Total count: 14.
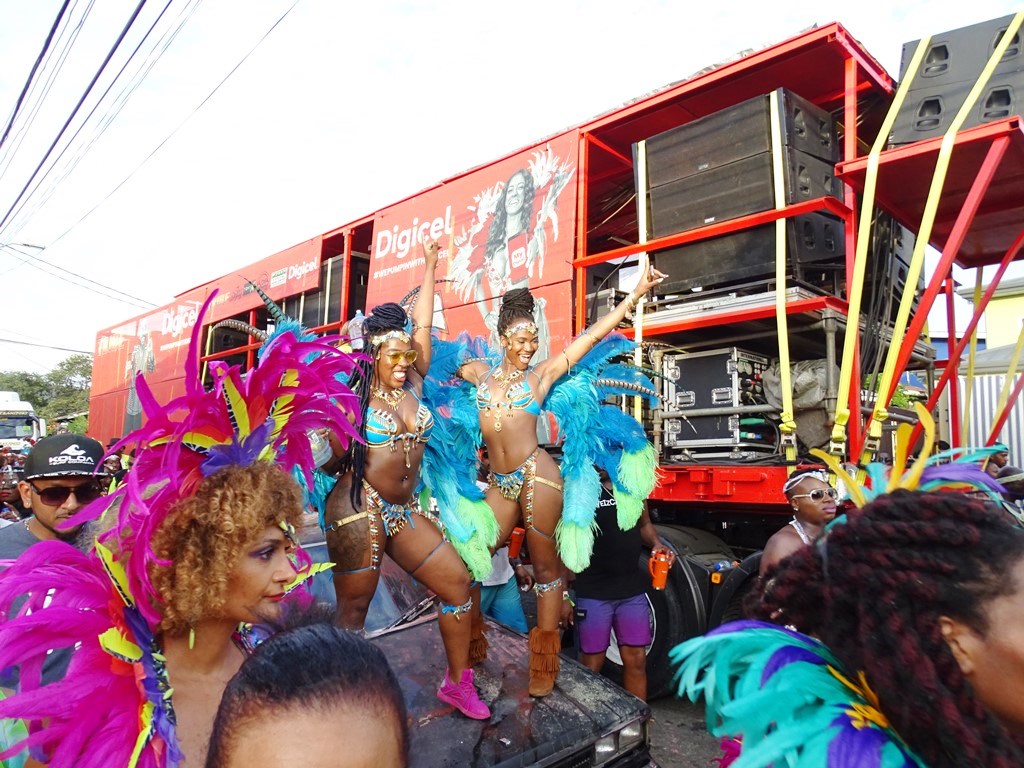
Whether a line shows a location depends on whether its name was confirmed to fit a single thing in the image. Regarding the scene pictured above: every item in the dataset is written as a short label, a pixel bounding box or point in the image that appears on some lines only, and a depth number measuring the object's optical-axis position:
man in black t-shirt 3.91
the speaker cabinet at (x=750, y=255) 4.56
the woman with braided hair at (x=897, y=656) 1.03
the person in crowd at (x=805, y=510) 3.04
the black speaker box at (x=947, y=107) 4.09
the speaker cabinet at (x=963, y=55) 4.24
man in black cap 2.47
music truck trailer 4.19
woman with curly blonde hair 1.40
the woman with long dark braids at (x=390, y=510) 2.88
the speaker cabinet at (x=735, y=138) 4.61
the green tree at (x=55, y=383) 44.34
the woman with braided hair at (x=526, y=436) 3.37
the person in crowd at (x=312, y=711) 0.99
